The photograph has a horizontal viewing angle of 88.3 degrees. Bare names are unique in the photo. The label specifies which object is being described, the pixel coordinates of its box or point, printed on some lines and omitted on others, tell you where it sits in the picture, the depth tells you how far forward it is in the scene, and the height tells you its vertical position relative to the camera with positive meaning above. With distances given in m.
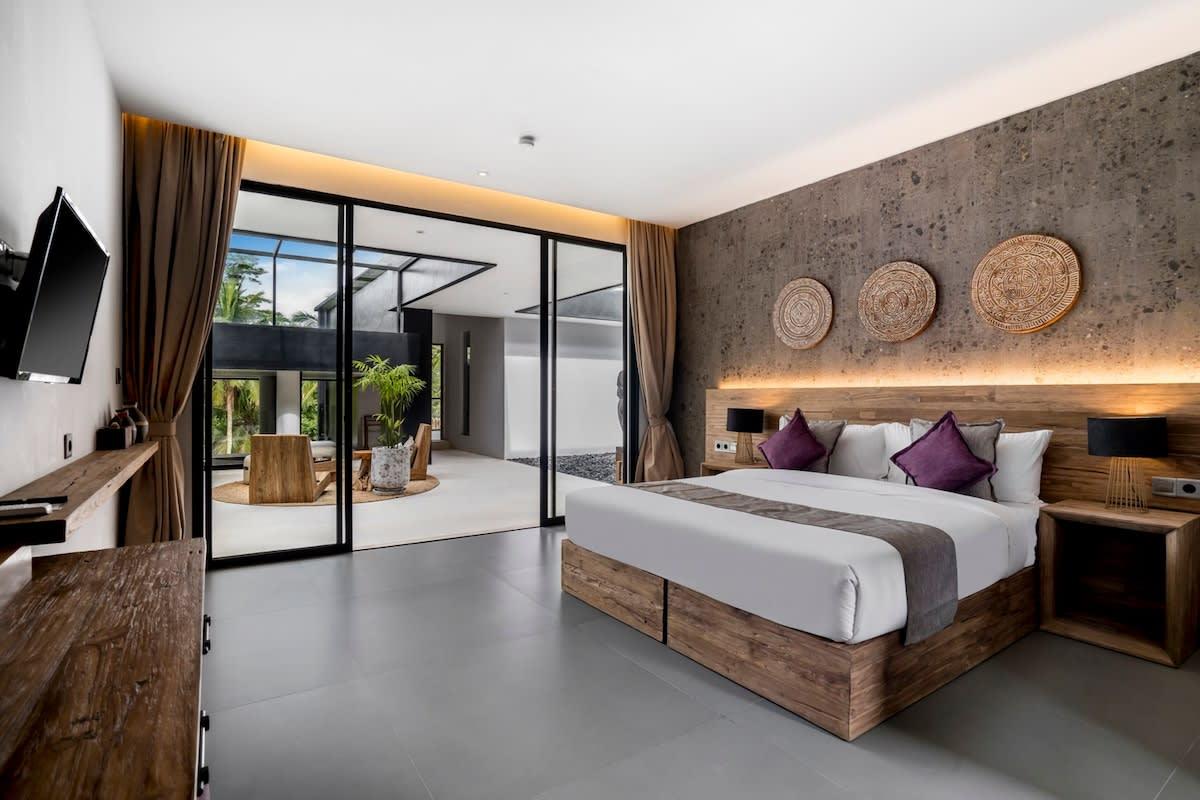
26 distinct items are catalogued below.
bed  2.26 -0.76
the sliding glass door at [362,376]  4.38 +0.19
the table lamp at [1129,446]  2.93 -0.24
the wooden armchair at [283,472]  4.76 -0.59
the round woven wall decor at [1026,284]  3.55 +0.67
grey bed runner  2.38 -0.66
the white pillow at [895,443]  3.98 -0.31
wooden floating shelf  1.39 -0.27
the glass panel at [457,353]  5.62 +0.72
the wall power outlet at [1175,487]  3.05 -0.46
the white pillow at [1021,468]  3.43 -0.41
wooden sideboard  0.79 -0.48
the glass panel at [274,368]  4.32 +0.22
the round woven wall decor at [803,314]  4.88 +0.67
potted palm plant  7.26 -0.35
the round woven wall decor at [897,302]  4.20 +0.67
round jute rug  4.39 -0.72
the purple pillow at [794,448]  4.38 -0.37
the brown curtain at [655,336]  6.09 +0.61
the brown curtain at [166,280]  3.83 +0.75
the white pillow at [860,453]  4.14 -0.39
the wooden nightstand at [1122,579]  2.80 -0.95
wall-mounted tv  1.65 +0.29
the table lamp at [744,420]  5.07 -0.20
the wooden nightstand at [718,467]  5.25 -0.61
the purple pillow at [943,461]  3.43 -0.38
